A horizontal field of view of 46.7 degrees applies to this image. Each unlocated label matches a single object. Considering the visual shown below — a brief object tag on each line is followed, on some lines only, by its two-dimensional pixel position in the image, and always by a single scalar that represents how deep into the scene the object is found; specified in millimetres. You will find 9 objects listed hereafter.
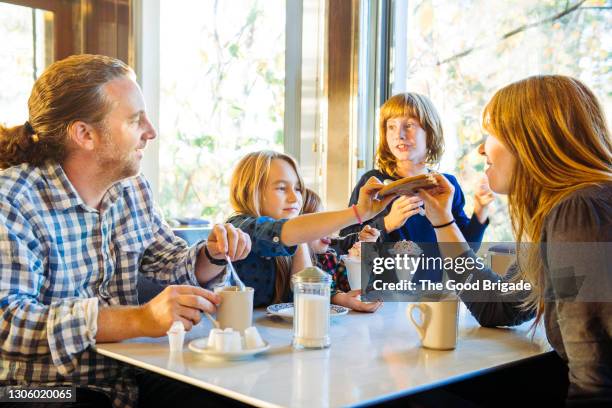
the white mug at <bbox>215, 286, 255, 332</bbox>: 1432
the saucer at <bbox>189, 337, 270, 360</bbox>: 1253
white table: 1085
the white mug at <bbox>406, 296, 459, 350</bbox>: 1372
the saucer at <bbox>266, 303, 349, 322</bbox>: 1603
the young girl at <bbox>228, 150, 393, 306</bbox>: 1799
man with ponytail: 1377
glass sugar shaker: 1355
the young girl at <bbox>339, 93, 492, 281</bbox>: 2570
